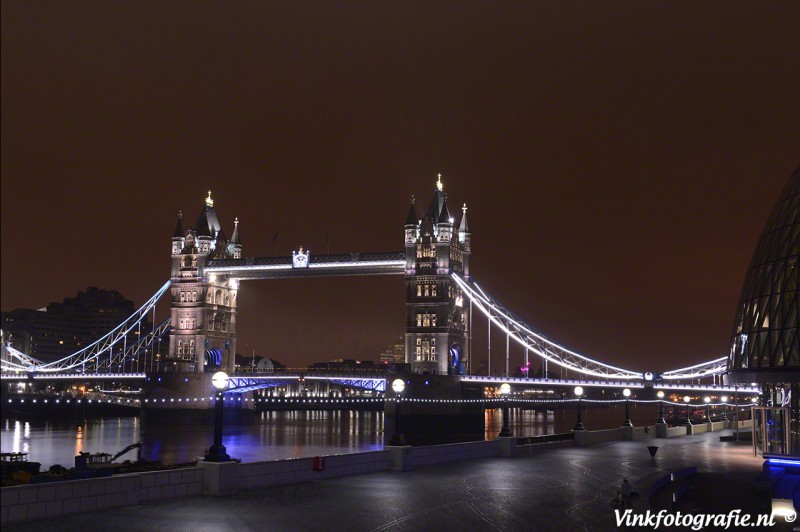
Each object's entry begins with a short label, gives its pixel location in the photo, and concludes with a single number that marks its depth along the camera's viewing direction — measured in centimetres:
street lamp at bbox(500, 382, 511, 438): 4372
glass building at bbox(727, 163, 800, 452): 3806
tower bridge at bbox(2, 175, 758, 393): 12431
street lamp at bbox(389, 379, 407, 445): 3644
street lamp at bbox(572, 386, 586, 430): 5274
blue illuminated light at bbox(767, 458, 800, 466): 3662
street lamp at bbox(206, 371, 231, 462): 2789
